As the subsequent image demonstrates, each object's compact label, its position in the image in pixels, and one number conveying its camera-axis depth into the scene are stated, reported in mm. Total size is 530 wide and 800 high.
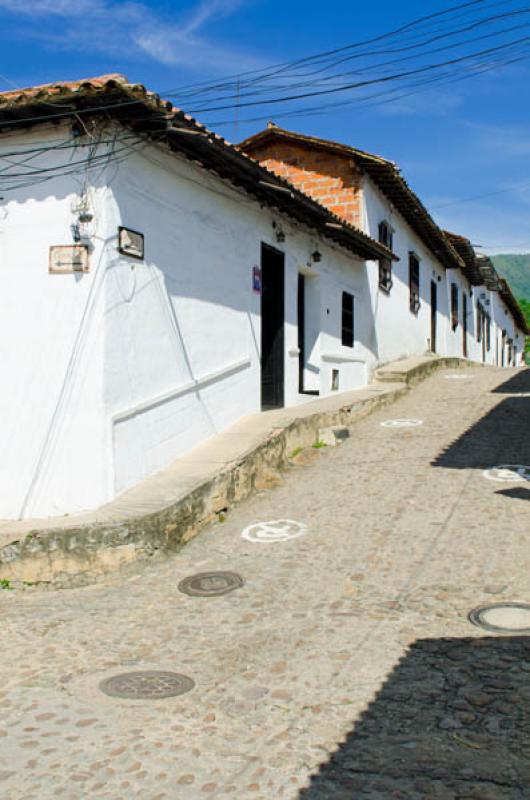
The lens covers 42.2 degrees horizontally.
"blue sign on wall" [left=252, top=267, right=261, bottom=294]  10391
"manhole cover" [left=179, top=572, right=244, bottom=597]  5602
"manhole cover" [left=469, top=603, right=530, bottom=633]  4480
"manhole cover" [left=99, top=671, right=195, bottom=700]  3961
